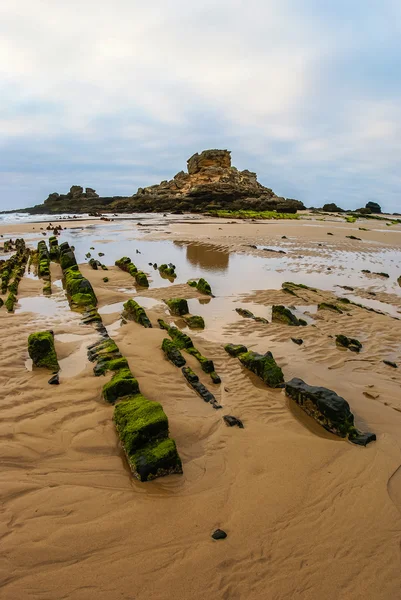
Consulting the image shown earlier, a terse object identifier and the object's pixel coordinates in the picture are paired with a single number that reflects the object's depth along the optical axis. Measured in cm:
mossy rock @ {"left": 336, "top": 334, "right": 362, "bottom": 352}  721
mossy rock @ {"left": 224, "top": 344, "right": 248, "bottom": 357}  677
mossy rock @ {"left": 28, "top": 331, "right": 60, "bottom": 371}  595
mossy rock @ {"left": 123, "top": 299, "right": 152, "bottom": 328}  818
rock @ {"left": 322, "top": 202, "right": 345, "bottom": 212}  6806
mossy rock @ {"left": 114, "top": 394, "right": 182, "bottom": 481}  373
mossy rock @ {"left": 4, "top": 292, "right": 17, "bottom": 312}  929
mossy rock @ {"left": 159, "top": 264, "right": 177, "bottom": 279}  1412
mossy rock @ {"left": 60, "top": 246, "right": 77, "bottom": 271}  1425
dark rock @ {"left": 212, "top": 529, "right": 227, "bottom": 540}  309
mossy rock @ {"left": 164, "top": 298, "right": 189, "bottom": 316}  924
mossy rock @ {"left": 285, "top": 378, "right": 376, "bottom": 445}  447
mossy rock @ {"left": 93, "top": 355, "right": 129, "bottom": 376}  572
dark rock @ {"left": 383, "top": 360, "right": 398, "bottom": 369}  652
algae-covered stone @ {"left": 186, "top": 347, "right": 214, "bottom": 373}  608
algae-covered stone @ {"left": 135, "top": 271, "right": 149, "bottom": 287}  1239
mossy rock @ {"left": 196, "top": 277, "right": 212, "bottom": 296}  1128
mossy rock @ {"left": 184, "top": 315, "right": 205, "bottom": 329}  831
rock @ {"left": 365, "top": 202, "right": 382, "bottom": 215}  7375
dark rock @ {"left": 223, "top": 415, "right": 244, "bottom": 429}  470
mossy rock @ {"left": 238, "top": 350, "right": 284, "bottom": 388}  572
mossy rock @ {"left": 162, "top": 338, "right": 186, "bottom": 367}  619
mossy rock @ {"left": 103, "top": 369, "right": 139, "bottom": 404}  500
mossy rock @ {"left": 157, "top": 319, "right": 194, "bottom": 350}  679
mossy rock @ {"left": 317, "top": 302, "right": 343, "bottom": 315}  952
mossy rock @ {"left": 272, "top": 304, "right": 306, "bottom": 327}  861
